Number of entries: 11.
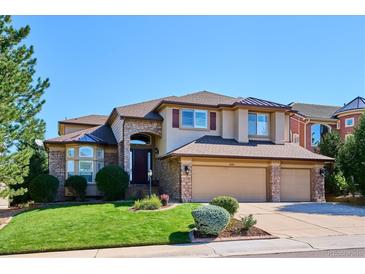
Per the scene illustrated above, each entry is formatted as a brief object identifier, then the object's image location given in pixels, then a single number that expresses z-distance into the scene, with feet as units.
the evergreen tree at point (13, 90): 48.04
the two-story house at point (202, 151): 66.39
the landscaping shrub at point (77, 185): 69.56
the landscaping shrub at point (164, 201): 55.16
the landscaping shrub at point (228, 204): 44.11
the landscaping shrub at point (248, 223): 40.22
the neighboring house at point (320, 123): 109.40
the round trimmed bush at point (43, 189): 65.98
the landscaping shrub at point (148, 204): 50.67
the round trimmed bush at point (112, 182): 65.87
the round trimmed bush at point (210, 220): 37.93
